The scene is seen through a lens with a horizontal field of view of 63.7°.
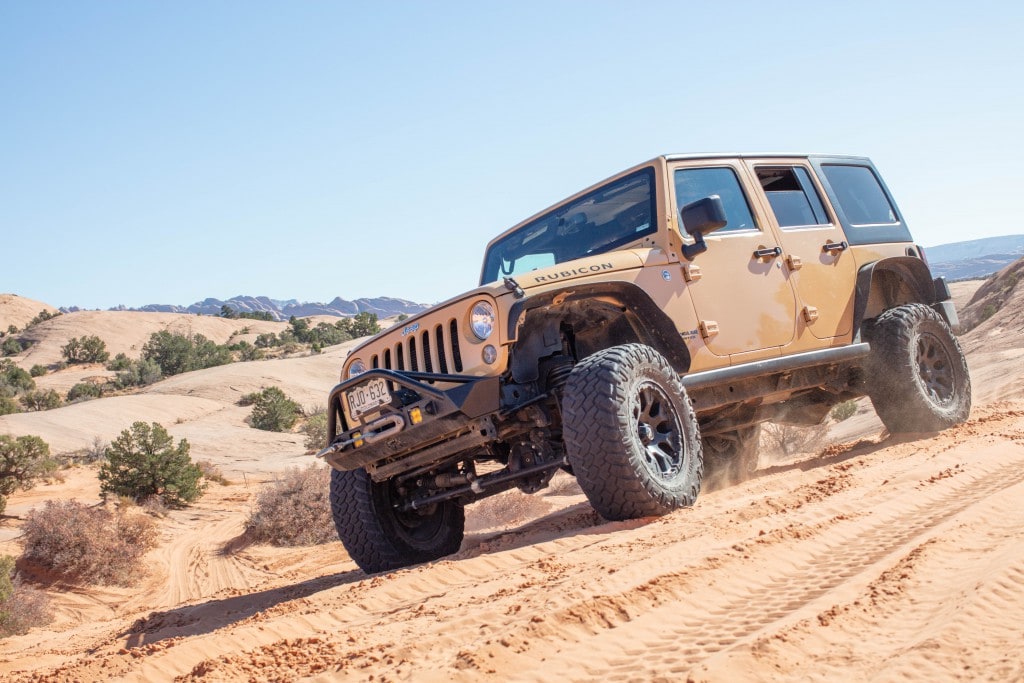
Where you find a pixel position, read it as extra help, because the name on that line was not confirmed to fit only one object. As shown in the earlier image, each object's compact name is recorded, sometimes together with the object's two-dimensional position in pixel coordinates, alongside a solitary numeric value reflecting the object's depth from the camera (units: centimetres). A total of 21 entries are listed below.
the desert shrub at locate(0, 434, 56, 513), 1373
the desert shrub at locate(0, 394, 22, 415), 2563
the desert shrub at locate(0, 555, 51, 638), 712
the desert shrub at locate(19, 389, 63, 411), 3097
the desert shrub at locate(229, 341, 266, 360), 5019
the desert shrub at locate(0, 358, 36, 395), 3422
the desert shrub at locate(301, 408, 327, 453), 2034
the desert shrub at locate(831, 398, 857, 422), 1505
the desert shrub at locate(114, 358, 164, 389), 4120
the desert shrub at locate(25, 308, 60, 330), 6400
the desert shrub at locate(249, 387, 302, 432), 2609
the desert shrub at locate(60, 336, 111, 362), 4866
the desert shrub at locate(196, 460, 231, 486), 1603
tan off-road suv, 438
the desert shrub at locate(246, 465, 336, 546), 1071
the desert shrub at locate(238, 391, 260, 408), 3074
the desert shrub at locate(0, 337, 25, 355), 5472
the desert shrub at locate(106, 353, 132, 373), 4519
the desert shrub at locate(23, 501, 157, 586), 950
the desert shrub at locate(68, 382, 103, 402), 3512
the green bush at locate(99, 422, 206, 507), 1309
